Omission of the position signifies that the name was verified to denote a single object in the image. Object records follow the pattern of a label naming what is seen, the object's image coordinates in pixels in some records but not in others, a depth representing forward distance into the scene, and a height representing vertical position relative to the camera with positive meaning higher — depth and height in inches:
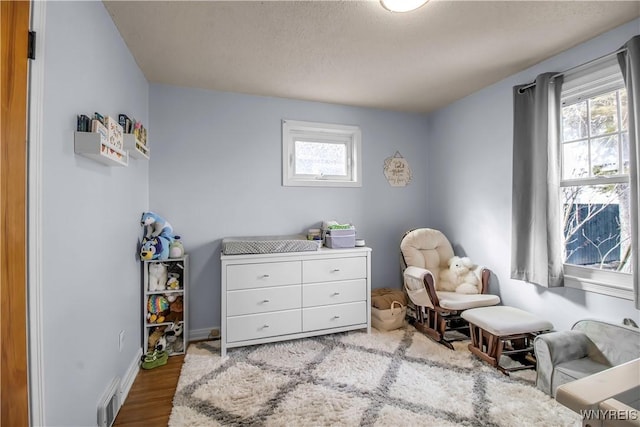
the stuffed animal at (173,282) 96.3 -22.2
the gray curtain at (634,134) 68.4 +19.0
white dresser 97.1 -28.3
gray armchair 68.7 -33.6
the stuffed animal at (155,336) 94.1 -39.3
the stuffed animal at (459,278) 110.3 -24.7
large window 77.9 +9.2
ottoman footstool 85.6 -35.2
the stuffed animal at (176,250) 97.0 -11.8
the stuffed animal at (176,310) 97.8 -31.8
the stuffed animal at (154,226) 95.3 -3.8
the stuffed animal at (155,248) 90.6 -10.5
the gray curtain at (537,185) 88.0 +9.3
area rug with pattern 66.5 -45.8
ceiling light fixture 63.0 +45.5
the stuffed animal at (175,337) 97.3 -40.7
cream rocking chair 102.9 -28.4
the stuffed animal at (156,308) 94.0 -30.1
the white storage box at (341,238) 113.0 -9.1
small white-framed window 122.4 +26.2
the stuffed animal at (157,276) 94.7 -20.1
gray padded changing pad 98.8 -11.0
